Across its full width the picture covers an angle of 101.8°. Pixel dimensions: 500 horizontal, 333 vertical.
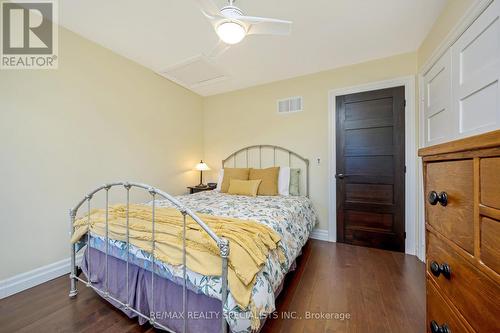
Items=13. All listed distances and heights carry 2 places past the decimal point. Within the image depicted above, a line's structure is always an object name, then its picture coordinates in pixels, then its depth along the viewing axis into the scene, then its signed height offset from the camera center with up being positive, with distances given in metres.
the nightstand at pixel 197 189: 3.62 -0.40
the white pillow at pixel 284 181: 2.99 -0.22
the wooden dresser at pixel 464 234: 0.48 -0.20
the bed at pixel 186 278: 1.04 -0.73
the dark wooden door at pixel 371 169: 2.64 -0.04
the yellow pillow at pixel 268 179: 2.93 -0.19
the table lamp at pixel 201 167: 3.82 -0.01
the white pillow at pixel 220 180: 3.40 -0.23
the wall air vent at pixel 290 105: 3.31 +1.03
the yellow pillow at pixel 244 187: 2.90 -0.30
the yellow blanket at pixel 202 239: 1.04 -0.47
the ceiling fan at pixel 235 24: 1.47 +1.12
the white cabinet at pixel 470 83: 1.29 +0.64
